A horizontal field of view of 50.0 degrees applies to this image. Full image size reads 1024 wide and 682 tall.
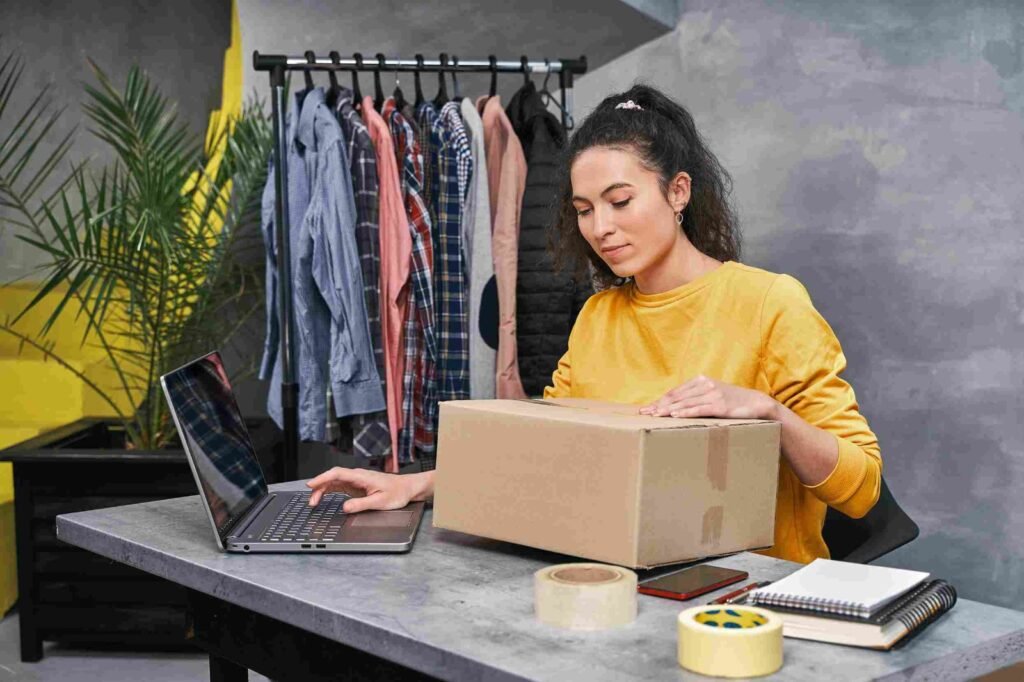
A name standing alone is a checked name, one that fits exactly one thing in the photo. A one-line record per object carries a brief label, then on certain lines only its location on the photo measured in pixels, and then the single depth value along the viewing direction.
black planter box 3.13
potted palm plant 3.12
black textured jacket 3.08
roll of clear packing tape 1.07
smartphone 1.18
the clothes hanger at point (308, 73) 3.12
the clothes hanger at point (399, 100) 3.17
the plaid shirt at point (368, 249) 3.01
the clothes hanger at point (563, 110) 3.24
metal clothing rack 3.11
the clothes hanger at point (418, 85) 3.13
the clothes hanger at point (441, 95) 3.17
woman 1.65
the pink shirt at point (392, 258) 3.03
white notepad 1.04
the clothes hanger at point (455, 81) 3.14
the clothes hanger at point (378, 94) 3.16
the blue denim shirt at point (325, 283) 2.96
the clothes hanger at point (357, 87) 3.09
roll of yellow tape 0.94
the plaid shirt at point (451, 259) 3.08
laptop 1.40
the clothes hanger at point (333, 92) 3.14
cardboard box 1.22
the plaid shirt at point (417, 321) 3.04
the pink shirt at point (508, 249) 3.09
